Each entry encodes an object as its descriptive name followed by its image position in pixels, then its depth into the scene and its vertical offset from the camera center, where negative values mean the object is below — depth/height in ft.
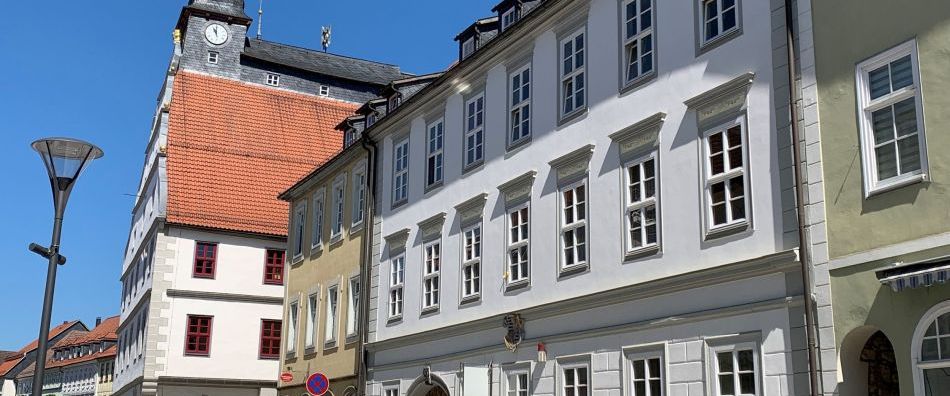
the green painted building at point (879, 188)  39.37 +9.90
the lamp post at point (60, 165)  43.78 +11.35
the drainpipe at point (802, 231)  43.70 +8.76
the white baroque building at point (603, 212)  48.37 +12.93
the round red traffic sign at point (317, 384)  81.51 +4.29
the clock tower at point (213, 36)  167.43 +64.80
